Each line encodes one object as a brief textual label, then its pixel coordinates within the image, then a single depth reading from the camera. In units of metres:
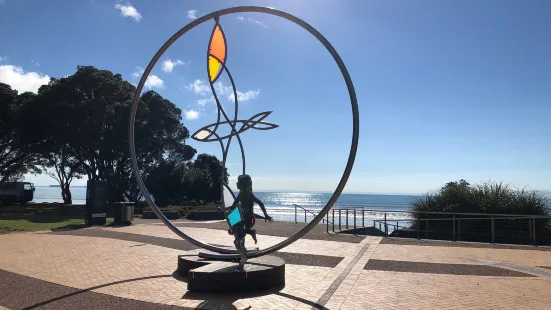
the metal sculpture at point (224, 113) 7.41
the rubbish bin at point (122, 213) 18.86
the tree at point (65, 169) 40.25
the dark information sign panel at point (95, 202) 18.53
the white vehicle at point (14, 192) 38.33
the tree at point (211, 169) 40.62
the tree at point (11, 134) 31.70
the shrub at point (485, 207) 15.70
